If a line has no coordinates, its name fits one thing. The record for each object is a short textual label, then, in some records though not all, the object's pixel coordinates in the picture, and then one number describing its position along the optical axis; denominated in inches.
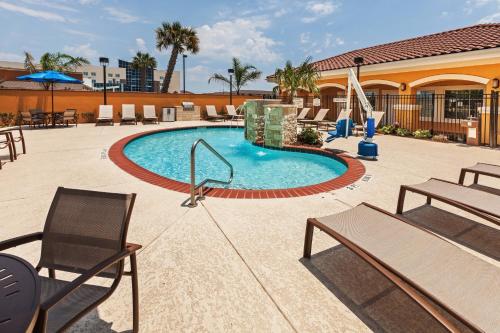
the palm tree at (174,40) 1184.2
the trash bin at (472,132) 469.7
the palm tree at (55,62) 1168.6
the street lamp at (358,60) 610.9
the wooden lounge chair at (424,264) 78.7
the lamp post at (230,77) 970.7
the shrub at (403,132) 580.7
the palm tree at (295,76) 555.5
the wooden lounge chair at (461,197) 139.3
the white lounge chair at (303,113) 739.8
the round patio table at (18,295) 54.3
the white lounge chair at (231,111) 851.4
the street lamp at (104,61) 751.3
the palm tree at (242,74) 1348.4
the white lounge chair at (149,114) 746.4
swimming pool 318.7
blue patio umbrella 624.1
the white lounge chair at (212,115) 874.1
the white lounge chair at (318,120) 669.8
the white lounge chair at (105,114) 699.7
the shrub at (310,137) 454.0
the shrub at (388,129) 610.9
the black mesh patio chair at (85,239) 84.7
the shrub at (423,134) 550.3
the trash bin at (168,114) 813.9
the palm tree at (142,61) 1972.2
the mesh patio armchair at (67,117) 645.9
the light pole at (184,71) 1605.2
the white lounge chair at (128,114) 722.2
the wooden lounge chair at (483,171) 197.1
